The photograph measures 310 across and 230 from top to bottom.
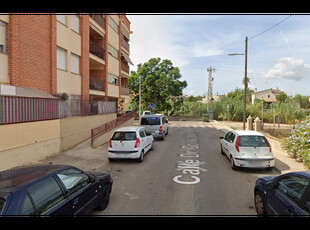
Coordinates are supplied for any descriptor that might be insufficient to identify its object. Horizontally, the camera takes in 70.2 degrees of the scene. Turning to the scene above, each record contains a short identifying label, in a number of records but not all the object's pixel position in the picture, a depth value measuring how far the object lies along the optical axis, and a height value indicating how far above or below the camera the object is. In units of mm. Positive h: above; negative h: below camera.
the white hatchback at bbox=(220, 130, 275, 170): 7957 -1554
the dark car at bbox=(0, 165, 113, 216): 3084 -1380
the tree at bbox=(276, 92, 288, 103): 68838 +4031
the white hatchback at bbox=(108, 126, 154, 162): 9461 -1607
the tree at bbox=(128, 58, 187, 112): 37375 +4430
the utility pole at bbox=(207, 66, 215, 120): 40969 +2564
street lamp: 19547 +5044
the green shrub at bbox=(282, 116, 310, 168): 8920 -1493
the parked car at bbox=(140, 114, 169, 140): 15992 -1167
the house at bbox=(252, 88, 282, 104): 85500 +6053
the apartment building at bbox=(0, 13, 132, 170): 8703 +1289
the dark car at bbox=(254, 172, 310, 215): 3465 -1515
